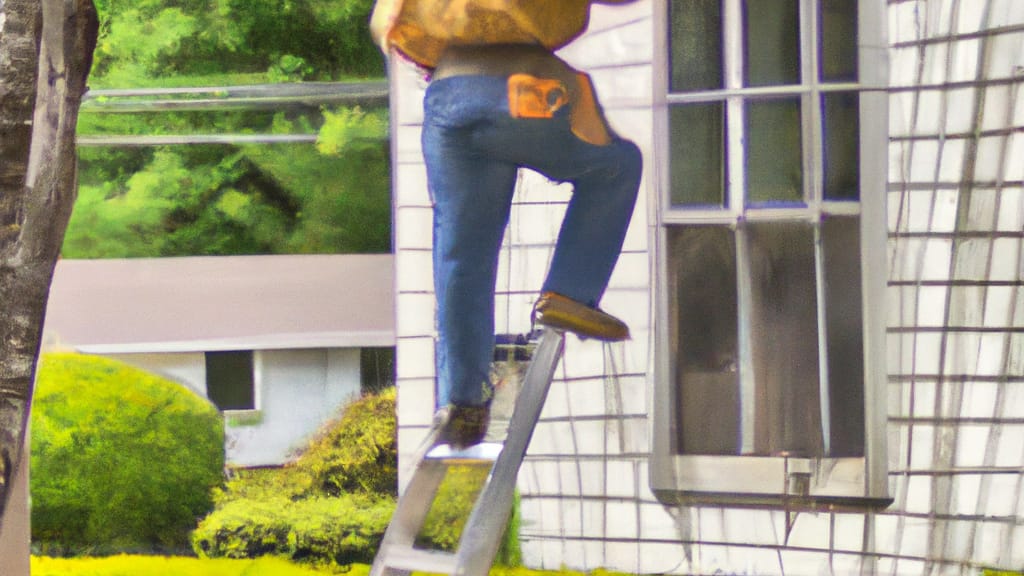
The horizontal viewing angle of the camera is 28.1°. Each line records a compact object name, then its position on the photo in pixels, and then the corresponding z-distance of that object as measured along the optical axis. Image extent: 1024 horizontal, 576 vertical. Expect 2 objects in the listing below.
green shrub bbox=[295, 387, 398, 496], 5.71
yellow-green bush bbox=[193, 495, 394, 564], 5.73
